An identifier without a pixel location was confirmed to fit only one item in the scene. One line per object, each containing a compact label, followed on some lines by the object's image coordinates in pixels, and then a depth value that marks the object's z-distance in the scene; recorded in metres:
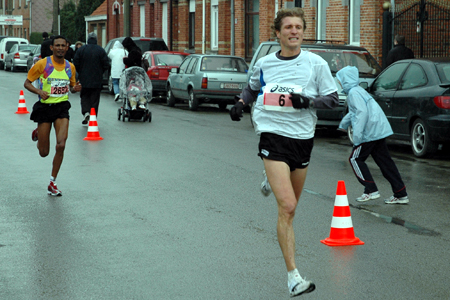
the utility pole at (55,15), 46.07
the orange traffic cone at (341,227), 6.76
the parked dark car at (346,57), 16.16
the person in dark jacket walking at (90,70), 16.77
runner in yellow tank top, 9.26
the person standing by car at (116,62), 20.84
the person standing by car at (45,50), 21.17
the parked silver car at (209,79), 21.34
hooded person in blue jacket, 8.73
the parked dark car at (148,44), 29.90
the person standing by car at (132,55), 16.86
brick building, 24.14
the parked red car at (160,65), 24.91
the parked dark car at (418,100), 12.02
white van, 50.84
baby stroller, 17.17
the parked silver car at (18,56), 46.47
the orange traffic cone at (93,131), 14.30
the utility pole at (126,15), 34.96
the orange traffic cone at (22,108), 19.99
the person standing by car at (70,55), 24.20
